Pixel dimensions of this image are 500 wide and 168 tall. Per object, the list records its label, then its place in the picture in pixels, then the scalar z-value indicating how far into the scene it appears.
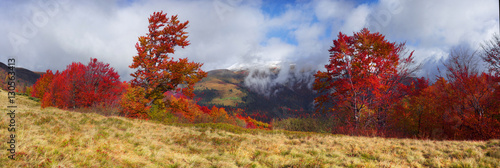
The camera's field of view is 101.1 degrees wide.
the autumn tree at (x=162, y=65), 17.73
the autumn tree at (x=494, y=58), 15.16
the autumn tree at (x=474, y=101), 14.41
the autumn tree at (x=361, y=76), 16.31
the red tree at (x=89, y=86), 20.23
